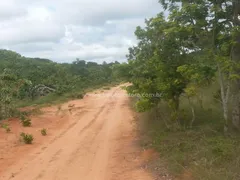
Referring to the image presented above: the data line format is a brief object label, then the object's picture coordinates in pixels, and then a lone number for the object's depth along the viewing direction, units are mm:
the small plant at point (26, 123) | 11529
